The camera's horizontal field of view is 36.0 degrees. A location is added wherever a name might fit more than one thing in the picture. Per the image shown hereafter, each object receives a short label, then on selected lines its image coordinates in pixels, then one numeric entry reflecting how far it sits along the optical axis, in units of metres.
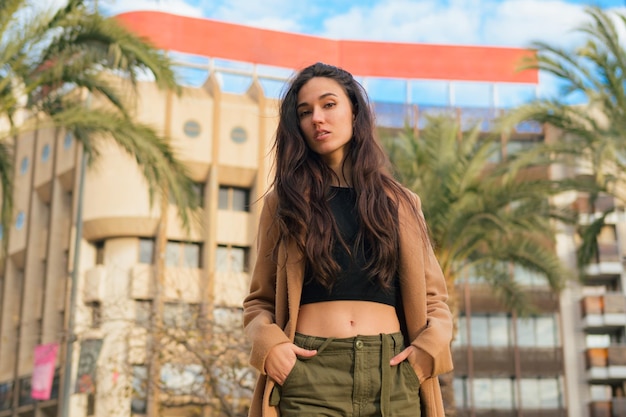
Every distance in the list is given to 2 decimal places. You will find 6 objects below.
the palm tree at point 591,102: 16.30
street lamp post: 20.71
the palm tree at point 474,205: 17.45
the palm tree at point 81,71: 11.06
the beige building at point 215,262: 38.06
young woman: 2.88
